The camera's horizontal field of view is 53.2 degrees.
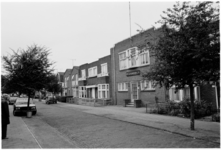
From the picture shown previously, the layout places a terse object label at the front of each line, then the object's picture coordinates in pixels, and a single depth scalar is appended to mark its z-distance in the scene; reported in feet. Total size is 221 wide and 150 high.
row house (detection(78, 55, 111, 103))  92.58
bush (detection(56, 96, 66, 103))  129.07
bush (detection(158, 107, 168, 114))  50.03
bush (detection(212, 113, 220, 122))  37.20
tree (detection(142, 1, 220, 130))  25.64
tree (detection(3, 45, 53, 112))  52.95
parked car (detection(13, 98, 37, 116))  58.09
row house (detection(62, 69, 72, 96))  154.55
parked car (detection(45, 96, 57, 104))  114.40
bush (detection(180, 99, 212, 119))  42.68
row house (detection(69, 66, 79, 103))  137.69
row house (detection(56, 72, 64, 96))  188.27
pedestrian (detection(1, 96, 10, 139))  27.86
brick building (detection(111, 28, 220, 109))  50.87
